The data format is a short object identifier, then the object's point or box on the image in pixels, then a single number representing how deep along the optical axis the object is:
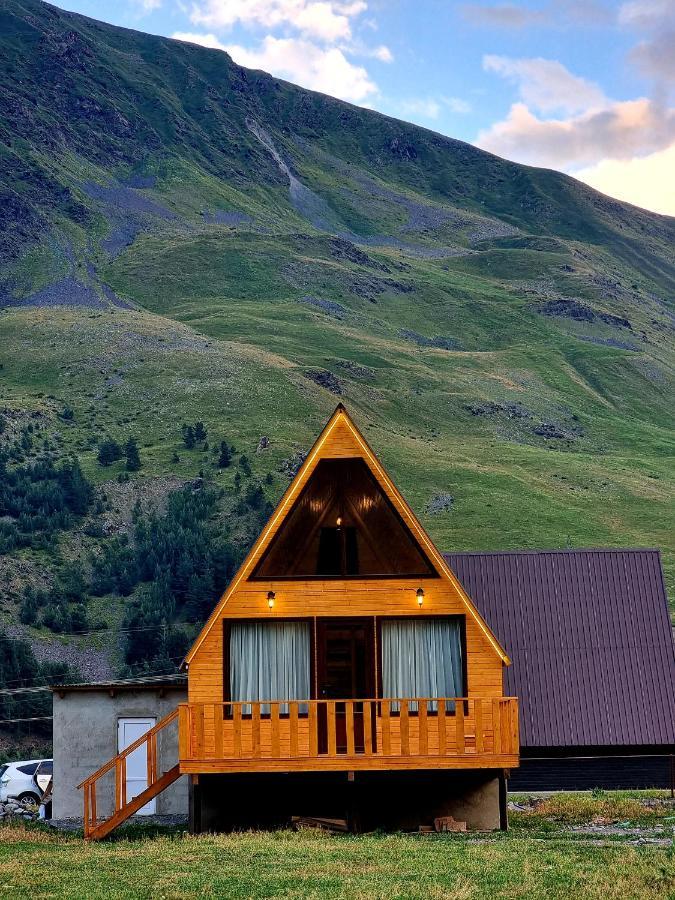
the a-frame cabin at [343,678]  27.97
